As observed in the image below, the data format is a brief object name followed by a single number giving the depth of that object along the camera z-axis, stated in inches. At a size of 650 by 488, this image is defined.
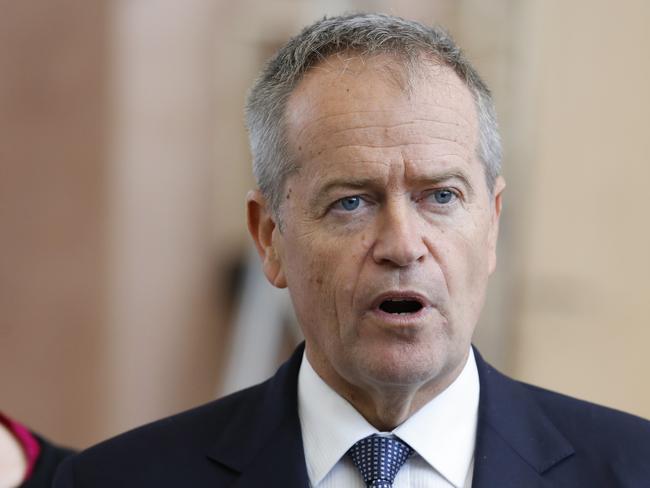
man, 256.5
